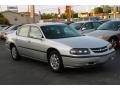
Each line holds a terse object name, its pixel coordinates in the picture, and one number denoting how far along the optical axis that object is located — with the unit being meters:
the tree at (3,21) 26.79
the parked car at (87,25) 7.74
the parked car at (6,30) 11.08
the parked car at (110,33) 6.05
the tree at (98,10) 50.16
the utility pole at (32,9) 15.59
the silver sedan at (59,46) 3.61
